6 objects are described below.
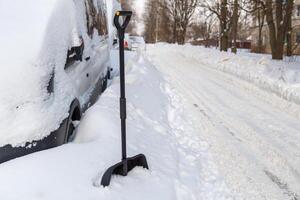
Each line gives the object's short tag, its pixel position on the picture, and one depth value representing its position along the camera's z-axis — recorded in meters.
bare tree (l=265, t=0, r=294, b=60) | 12.14
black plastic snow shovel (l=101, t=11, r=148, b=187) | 2.55
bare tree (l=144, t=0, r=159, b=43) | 42.22
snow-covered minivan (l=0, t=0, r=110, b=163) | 2.39
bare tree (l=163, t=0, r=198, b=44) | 32.83
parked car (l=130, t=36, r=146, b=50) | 22.24
